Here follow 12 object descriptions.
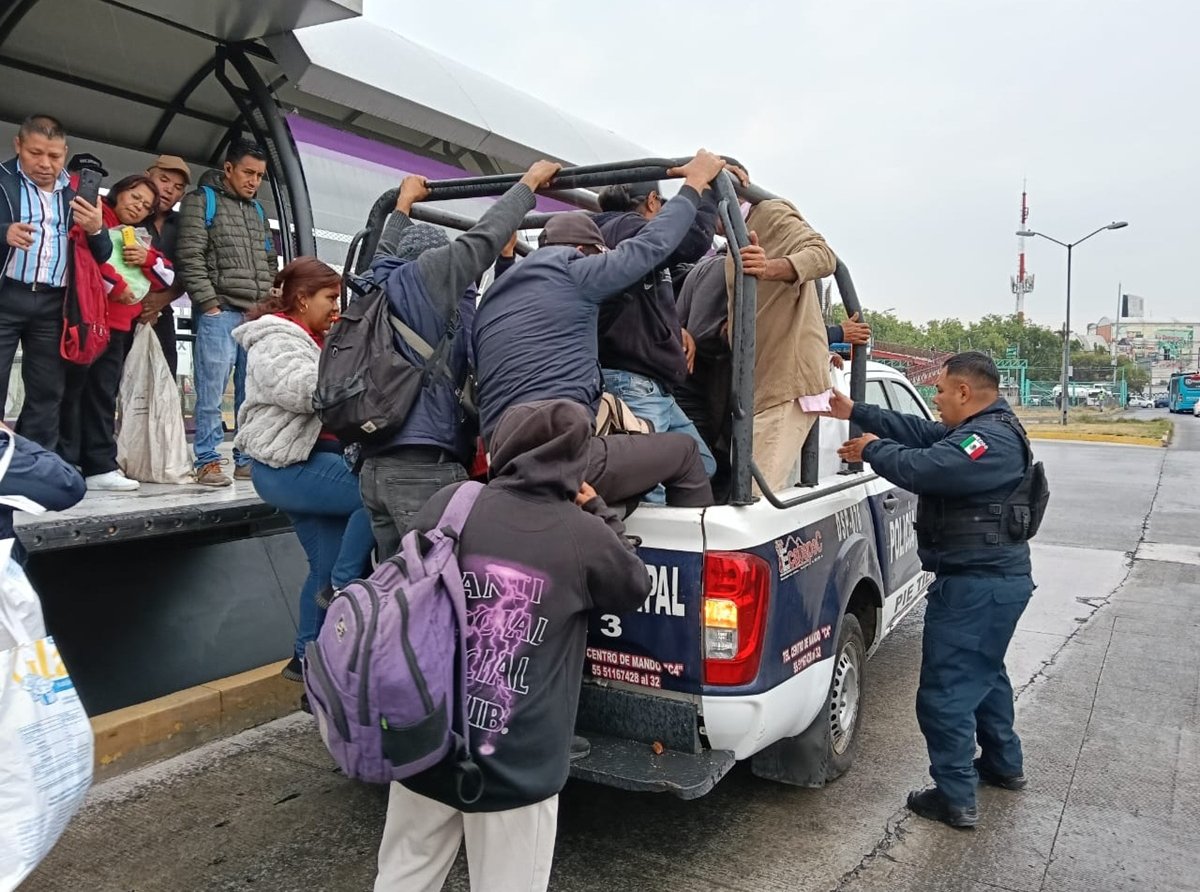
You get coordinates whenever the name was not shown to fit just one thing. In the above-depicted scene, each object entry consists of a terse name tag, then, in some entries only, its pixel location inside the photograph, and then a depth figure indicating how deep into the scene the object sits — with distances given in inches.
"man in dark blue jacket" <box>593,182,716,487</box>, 128.5
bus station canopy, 212.2
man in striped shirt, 159.0
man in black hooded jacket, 80.4
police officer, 136.8
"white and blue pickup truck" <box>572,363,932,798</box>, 112.6
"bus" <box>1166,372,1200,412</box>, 2093.9
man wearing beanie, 120.5
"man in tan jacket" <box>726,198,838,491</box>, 138.7
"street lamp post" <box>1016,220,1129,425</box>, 1243.2
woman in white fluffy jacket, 139.9
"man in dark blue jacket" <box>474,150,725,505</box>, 113.1
